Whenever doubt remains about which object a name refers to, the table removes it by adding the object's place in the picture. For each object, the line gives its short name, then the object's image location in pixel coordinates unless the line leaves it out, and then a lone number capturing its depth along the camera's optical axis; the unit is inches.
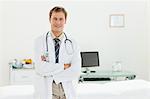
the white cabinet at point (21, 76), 197.2
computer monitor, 203.2
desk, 188.9
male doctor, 91.0
